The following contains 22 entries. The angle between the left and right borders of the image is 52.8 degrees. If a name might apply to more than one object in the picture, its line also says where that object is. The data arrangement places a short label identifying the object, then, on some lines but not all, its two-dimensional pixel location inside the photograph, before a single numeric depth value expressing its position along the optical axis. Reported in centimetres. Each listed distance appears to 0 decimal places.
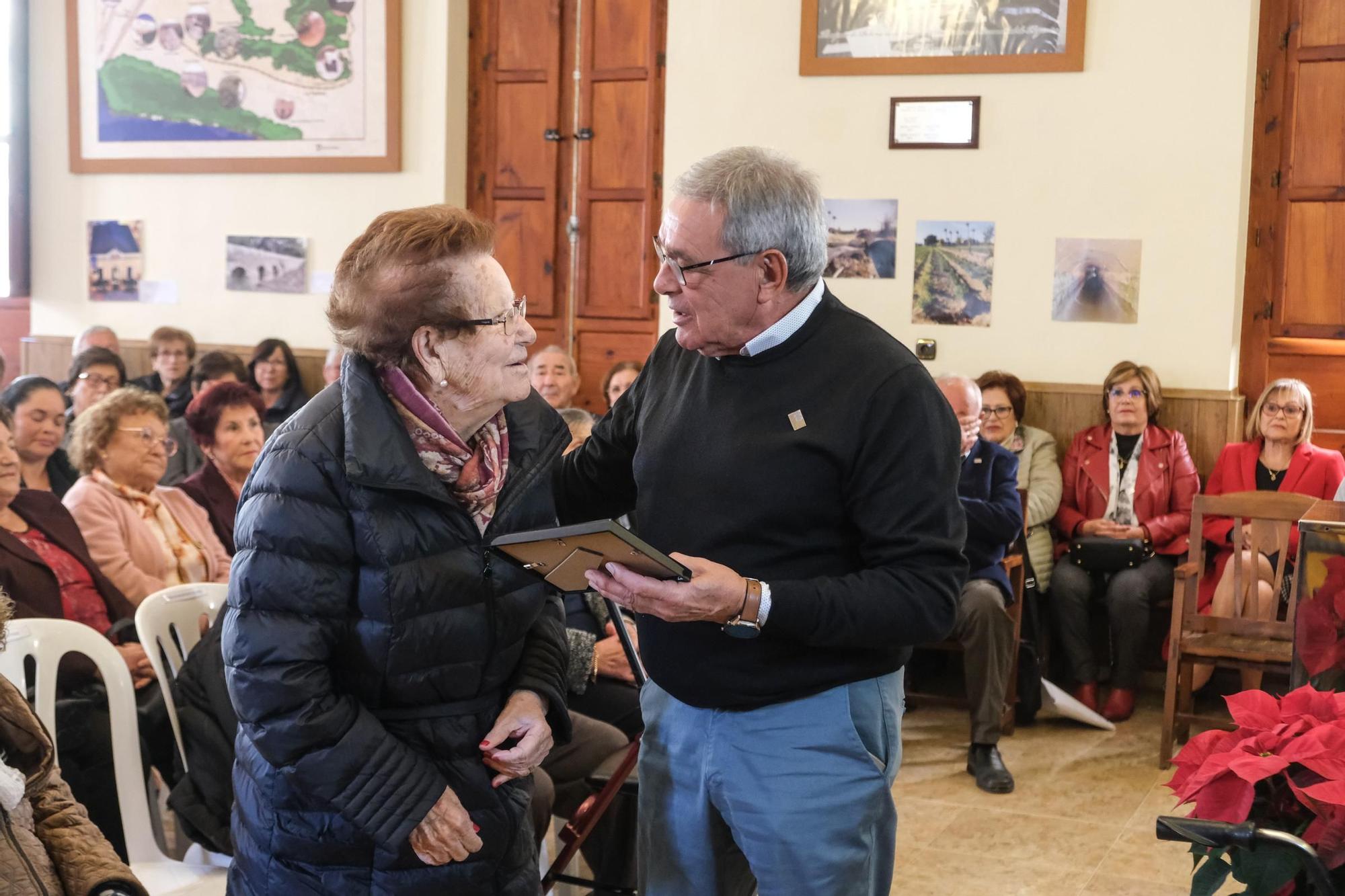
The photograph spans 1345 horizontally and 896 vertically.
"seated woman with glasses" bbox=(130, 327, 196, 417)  708
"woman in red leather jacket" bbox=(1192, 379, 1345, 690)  518
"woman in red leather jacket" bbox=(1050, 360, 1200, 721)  518
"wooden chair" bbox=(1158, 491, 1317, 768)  447
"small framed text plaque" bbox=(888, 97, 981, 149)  589
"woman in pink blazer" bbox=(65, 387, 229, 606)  374
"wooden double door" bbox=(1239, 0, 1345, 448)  568
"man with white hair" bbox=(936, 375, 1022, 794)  440
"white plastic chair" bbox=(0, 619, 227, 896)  242
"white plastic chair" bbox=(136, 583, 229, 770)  286
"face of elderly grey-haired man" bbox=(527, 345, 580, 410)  607
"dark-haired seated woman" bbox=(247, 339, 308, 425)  691
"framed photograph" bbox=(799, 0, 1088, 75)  575
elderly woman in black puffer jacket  155
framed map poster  700
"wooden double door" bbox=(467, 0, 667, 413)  673
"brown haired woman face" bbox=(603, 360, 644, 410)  591
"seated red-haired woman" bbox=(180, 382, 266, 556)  423
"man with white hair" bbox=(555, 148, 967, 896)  167
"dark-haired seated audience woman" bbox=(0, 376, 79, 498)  444
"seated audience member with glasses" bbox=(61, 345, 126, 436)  614
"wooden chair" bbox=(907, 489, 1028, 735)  481
